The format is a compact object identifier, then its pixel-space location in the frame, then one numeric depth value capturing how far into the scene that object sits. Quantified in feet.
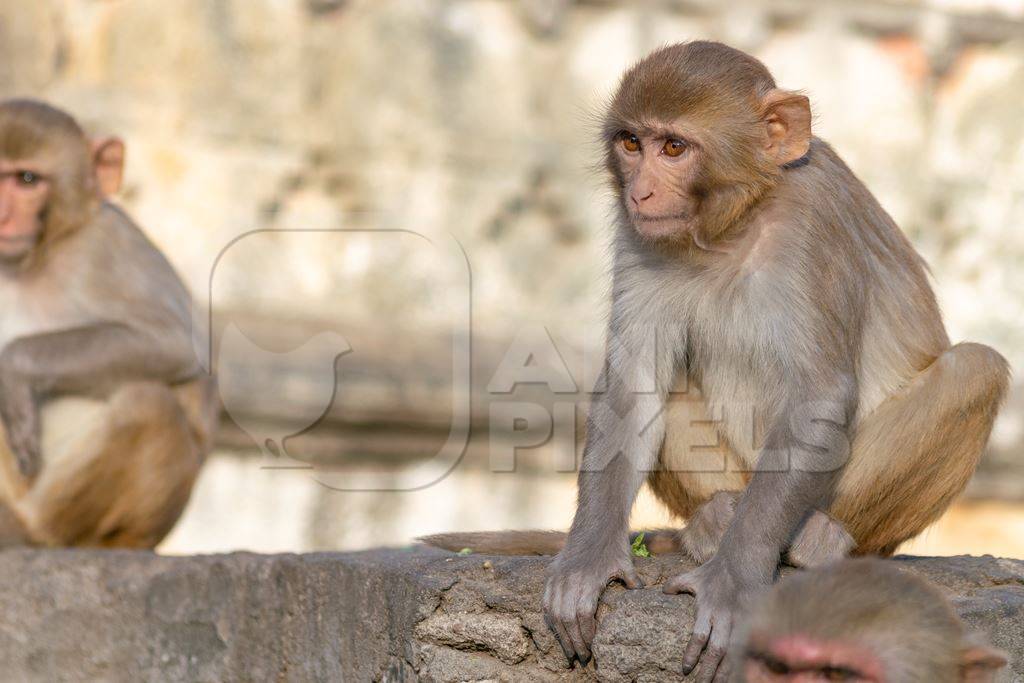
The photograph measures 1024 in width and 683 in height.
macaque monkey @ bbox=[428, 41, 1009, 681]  24.90
